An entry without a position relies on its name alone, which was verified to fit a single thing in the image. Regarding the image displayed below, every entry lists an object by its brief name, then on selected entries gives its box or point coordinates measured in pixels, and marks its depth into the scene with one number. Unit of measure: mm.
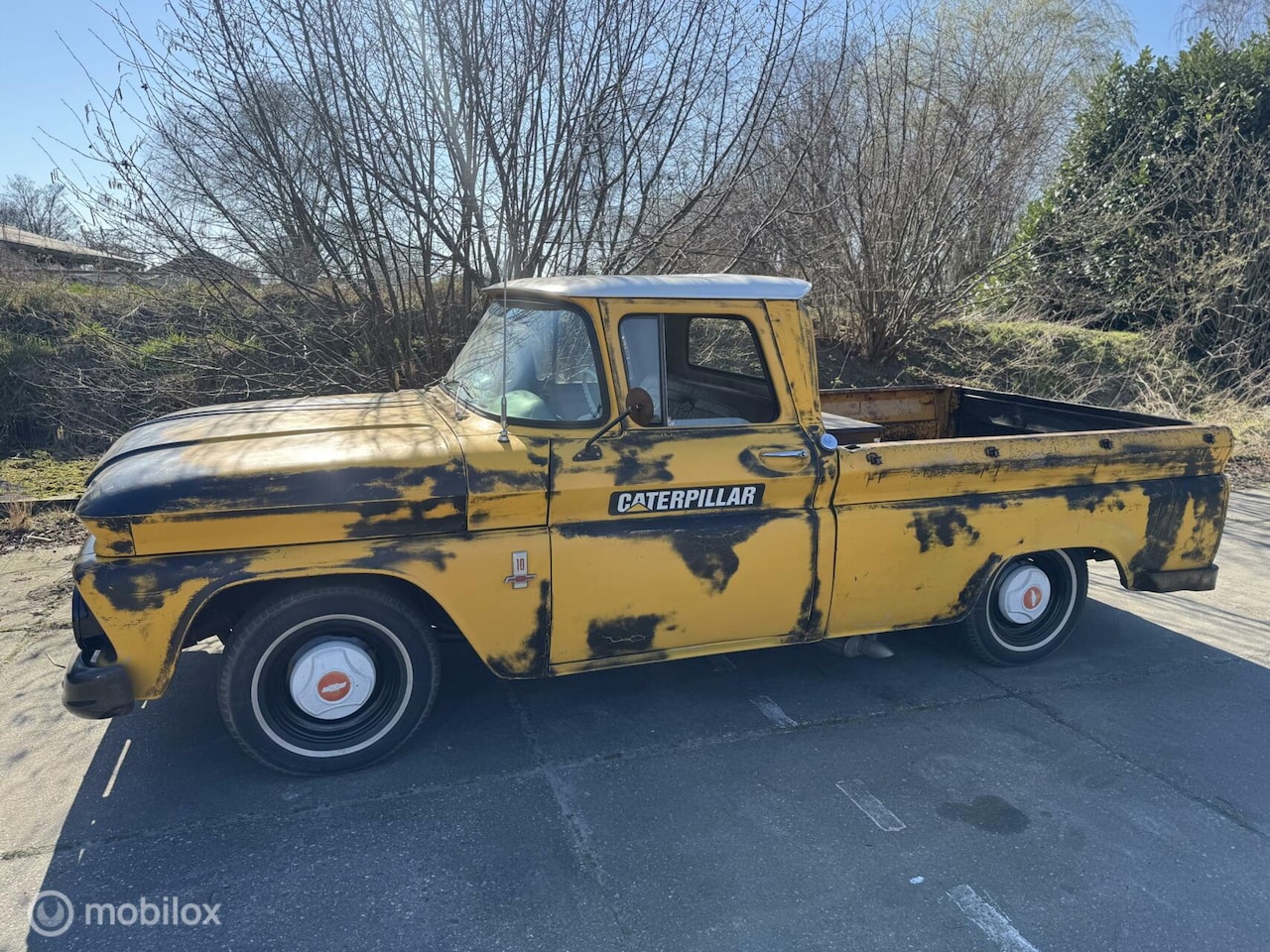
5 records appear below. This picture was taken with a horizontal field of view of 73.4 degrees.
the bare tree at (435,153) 6426
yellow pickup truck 3137
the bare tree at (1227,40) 12125
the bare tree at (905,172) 9406
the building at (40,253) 10164
